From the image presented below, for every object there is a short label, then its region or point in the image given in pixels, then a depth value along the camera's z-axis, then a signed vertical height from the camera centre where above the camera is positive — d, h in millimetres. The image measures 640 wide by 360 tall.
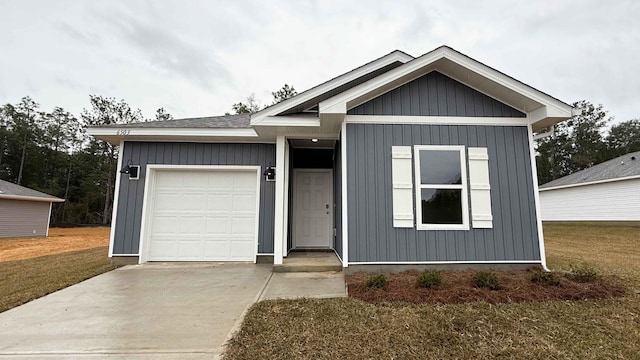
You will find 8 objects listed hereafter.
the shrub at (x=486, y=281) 3732 -884
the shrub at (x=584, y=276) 3979 -867
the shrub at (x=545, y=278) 3844 -869
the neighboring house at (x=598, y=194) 13008 +1023
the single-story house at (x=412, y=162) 4793 +879
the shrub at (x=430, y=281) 3760 -885
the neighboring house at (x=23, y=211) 14312 -58
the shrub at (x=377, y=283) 3807 -925
